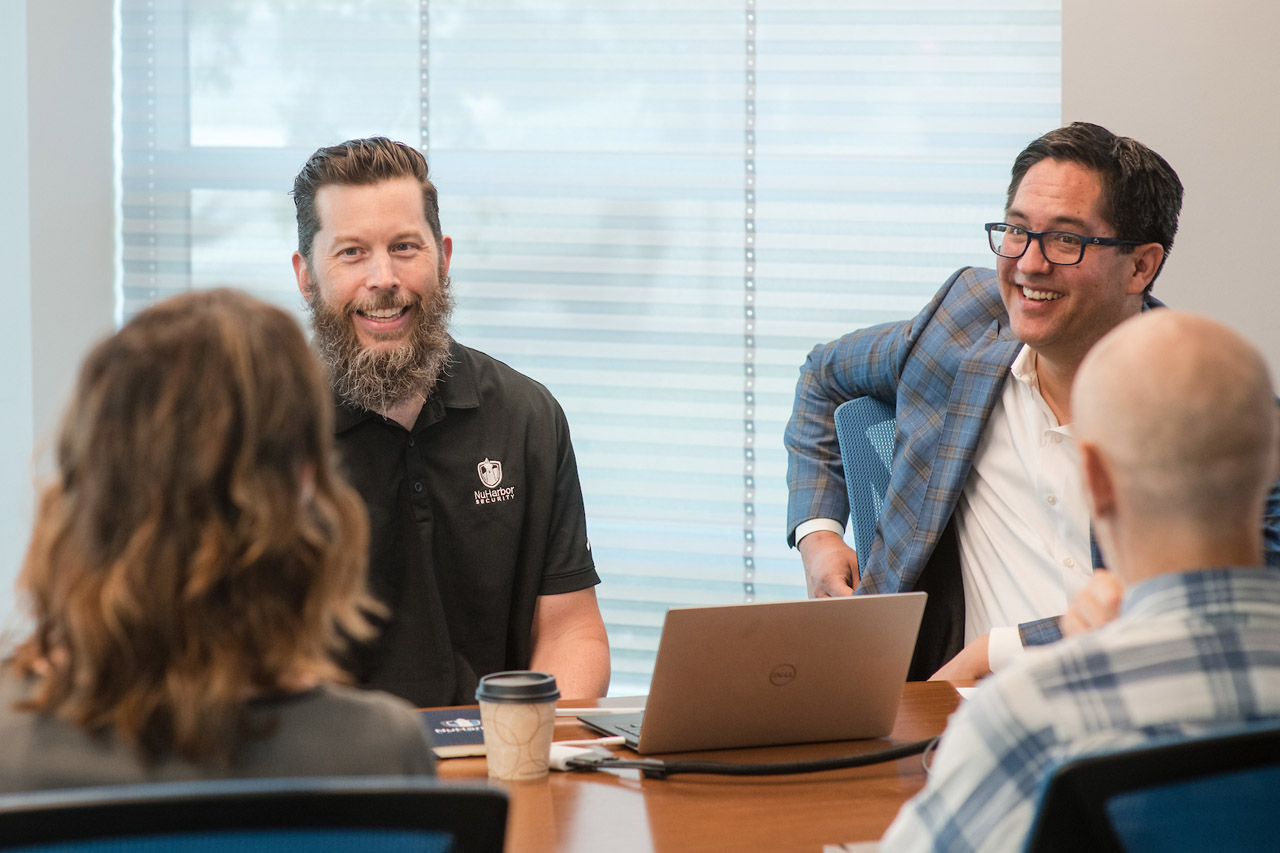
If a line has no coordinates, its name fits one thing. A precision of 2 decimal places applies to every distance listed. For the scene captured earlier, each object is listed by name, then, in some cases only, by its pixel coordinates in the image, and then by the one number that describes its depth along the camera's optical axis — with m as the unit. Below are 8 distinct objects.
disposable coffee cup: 4.18
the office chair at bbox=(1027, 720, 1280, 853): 3.61
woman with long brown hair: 3.64
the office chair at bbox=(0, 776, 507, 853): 3.14
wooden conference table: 4.01
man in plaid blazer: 5.04
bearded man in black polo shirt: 4.87
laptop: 4.22
